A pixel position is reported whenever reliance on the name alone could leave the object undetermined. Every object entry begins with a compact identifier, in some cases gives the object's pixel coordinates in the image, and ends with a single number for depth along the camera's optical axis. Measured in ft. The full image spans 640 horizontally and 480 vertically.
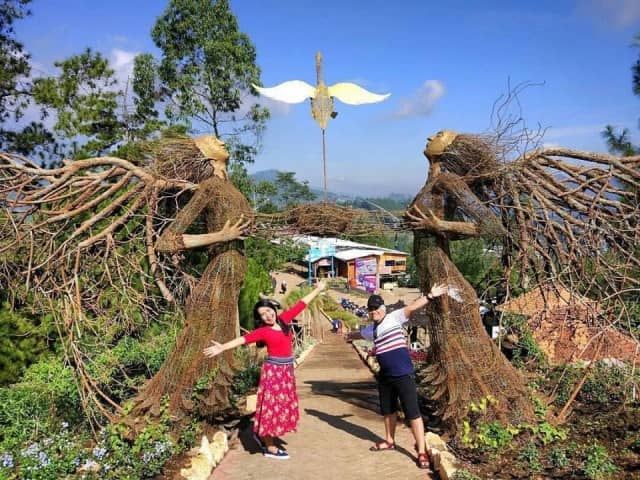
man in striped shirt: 16.48
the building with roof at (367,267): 124.06
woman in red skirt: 16.90
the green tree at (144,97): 52.90
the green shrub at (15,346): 29.27
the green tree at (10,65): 44.09
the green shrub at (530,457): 15.19
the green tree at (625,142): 38.26
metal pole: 20.06
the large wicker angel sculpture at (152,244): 18.19
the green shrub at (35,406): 19.61
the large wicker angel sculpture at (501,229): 18.16
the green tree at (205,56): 52.65
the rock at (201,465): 15.60
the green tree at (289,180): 168.51
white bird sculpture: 20.35
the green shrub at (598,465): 13.96
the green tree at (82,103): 44.73
